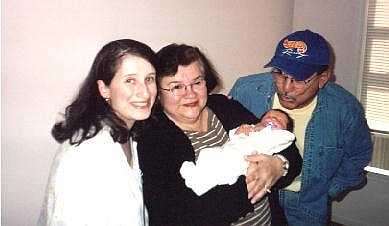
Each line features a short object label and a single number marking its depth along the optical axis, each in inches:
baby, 54.0
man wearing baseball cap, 77.0
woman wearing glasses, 53.9
